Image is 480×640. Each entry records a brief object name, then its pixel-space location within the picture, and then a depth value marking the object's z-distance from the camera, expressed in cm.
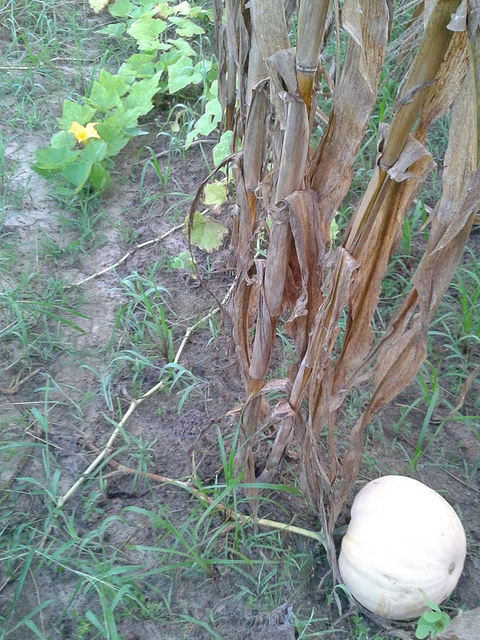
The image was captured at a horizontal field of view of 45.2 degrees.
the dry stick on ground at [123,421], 155
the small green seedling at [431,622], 121
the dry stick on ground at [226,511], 142
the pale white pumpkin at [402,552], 125
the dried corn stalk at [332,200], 83
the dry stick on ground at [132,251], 212
